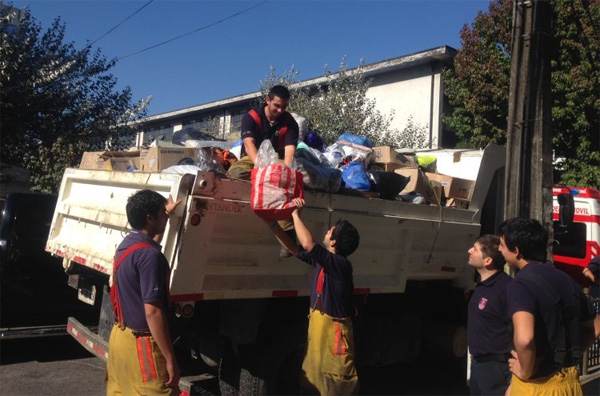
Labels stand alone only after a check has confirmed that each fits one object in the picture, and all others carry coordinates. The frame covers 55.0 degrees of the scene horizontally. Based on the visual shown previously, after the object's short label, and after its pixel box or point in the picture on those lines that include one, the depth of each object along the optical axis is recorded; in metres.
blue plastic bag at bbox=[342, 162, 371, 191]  4.92
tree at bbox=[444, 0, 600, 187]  11.77
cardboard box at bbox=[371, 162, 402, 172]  5.69
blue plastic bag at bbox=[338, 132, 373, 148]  6.04
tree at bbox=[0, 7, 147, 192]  11.20
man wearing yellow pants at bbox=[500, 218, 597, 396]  2.60
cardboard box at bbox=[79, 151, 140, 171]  5.36
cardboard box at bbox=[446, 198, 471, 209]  5.73
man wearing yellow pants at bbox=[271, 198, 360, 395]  3.84
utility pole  5.53
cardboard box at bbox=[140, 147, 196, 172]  4.71
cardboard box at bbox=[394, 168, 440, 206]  5.45
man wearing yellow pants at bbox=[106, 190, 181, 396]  2.87
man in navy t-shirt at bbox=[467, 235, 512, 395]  3.51
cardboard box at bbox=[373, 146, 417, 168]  5.77
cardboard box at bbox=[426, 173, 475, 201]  5.71
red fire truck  7.93
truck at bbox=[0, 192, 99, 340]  6.22
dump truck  3.86
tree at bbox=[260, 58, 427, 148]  14.45
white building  16.73
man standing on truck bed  4.63
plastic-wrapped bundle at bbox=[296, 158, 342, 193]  4.25
